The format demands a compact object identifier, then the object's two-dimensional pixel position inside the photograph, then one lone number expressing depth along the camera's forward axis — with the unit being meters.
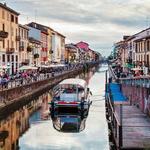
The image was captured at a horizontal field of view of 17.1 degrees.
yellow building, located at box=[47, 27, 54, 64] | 148.07
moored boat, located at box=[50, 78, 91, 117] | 46.50
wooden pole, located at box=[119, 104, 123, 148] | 25.11
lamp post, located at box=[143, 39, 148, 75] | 80.83
